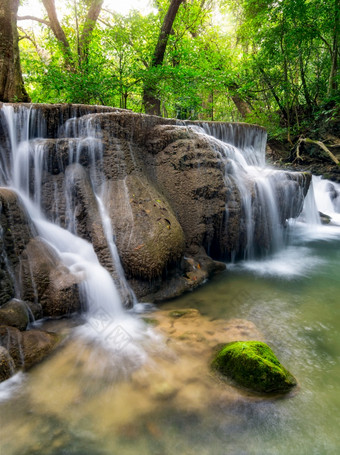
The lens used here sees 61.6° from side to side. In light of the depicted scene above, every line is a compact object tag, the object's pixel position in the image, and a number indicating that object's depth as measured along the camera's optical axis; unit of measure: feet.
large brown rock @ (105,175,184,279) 13.96
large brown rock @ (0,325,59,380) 8.79
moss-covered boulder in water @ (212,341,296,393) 7.95
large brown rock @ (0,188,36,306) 11.00
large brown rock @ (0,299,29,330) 10.22
